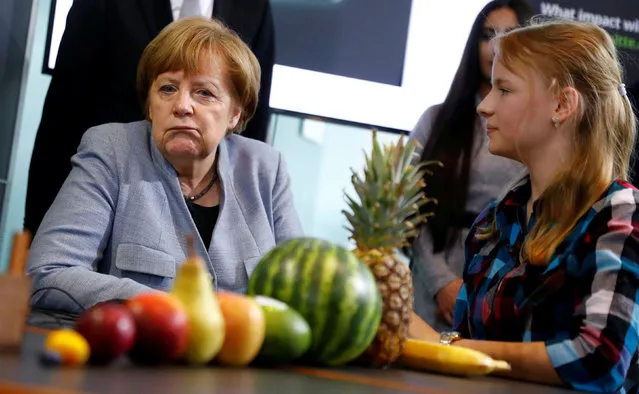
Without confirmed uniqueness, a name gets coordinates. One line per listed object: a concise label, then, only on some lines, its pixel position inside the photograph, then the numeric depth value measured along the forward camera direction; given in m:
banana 1.57
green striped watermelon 1.37
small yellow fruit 1.05
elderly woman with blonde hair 2.14
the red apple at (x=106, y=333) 1.10
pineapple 1.52
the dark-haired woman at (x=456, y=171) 3.33
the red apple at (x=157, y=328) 1.14
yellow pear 1.19
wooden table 0.93
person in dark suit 2.96
